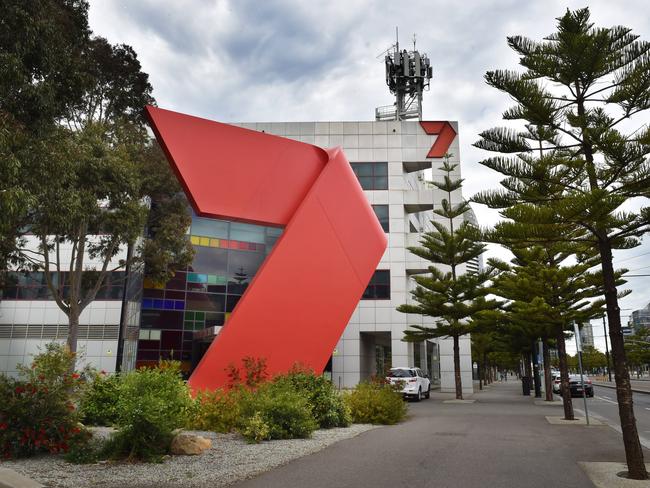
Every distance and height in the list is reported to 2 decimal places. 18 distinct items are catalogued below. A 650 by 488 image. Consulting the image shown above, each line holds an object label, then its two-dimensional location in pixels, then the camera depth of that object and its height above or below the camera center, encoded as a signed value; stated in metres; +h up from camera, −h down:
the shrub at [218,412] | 9.74 -1.04
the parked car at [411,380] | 21.78 -0.97
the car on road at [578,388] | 27.50 -1.56
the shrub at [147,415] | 7.00 -0.80
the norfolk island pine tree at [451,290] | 23.50 +2.97
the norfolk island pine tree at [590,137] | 7.38 +3.41
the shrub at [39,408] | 7.16 -0.75
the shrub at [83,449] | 7.03 -1.32
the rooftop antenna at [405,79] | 44.59 +23.36
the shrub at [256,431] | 8.70 -1.23
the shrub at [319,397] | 10.93 -0.85
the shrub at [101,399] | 10.12 -0.85
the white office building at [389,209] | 29.38 +8.58
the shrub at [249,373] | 10.38 -0.35
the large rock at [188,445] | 7.59 -1.30
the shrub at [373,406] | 12.41 -1.18
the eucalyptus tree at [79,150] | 10.48 +5.54
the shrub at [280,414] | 9.16 -1.01
